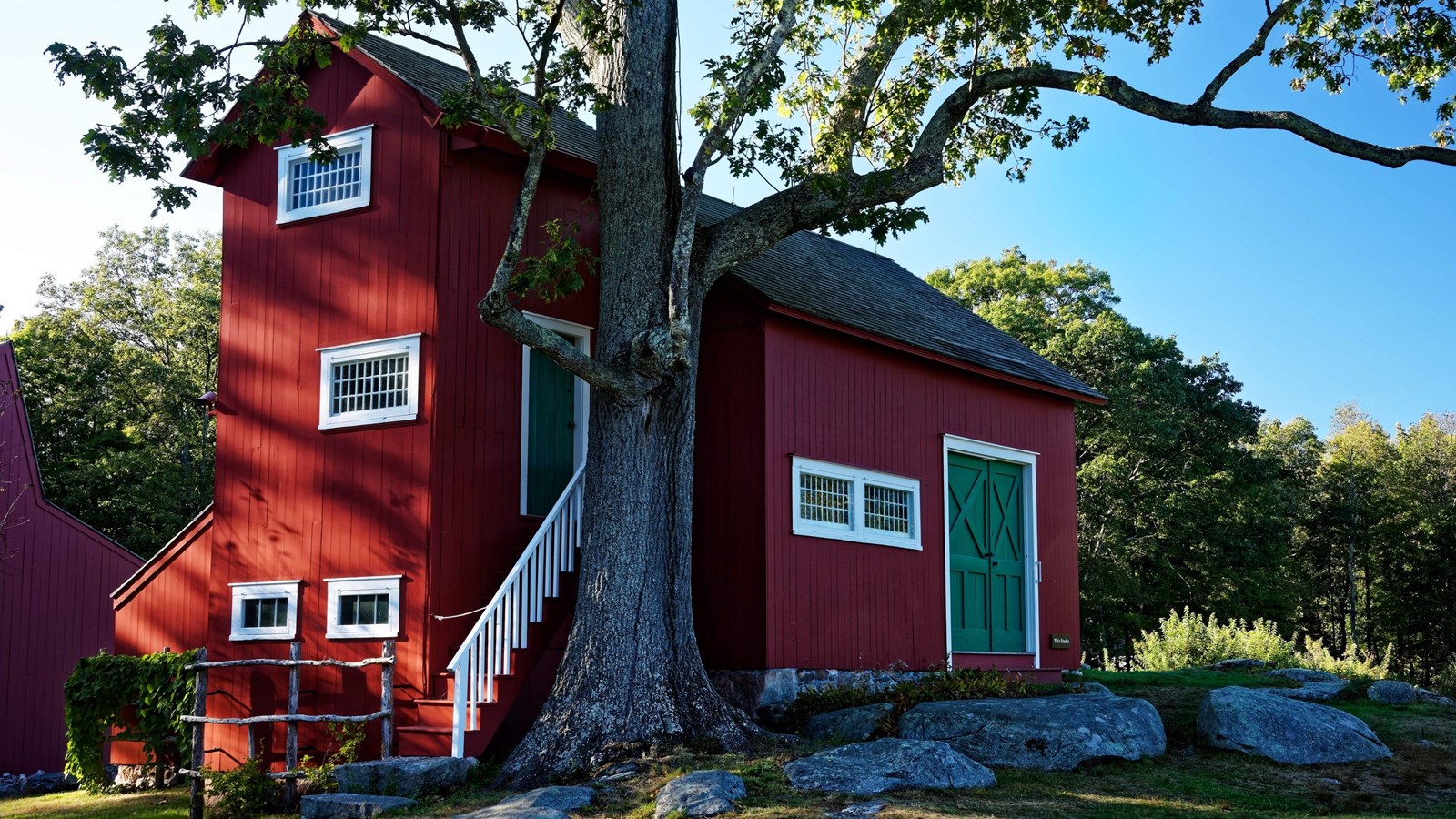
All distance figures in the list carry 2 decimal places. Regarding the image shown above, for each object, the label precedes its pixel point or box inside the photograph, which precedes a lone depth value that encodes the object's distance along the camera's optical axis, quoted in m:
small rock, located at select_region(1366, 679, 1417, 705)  15.12
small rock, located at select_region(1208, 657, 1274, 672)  19.42
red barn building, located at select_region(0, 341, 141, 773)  19.84
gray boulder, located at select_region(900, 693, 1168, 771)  10.87
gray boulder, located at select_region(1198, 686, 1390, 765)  11.65
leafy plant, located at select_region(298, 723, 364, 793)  11.12
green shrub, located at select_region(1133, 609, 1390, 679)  21.53
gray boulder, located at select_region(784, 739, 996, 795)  9.50
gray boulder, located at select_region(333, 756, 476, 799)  10.22
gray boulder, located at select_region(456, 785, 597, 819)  8.88
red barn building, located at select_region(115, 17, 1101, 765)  12.17
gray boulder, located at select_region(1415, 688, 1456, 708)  15.33
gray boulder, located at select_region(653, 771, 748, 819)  8.89
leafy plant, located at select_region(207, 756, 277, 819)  11.38
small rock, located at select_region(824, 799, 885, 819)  8.74
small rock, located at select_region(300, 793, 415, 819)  9.77
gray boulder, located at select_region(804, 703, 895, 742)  11.74
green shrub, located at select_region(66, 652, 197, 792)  13.70
